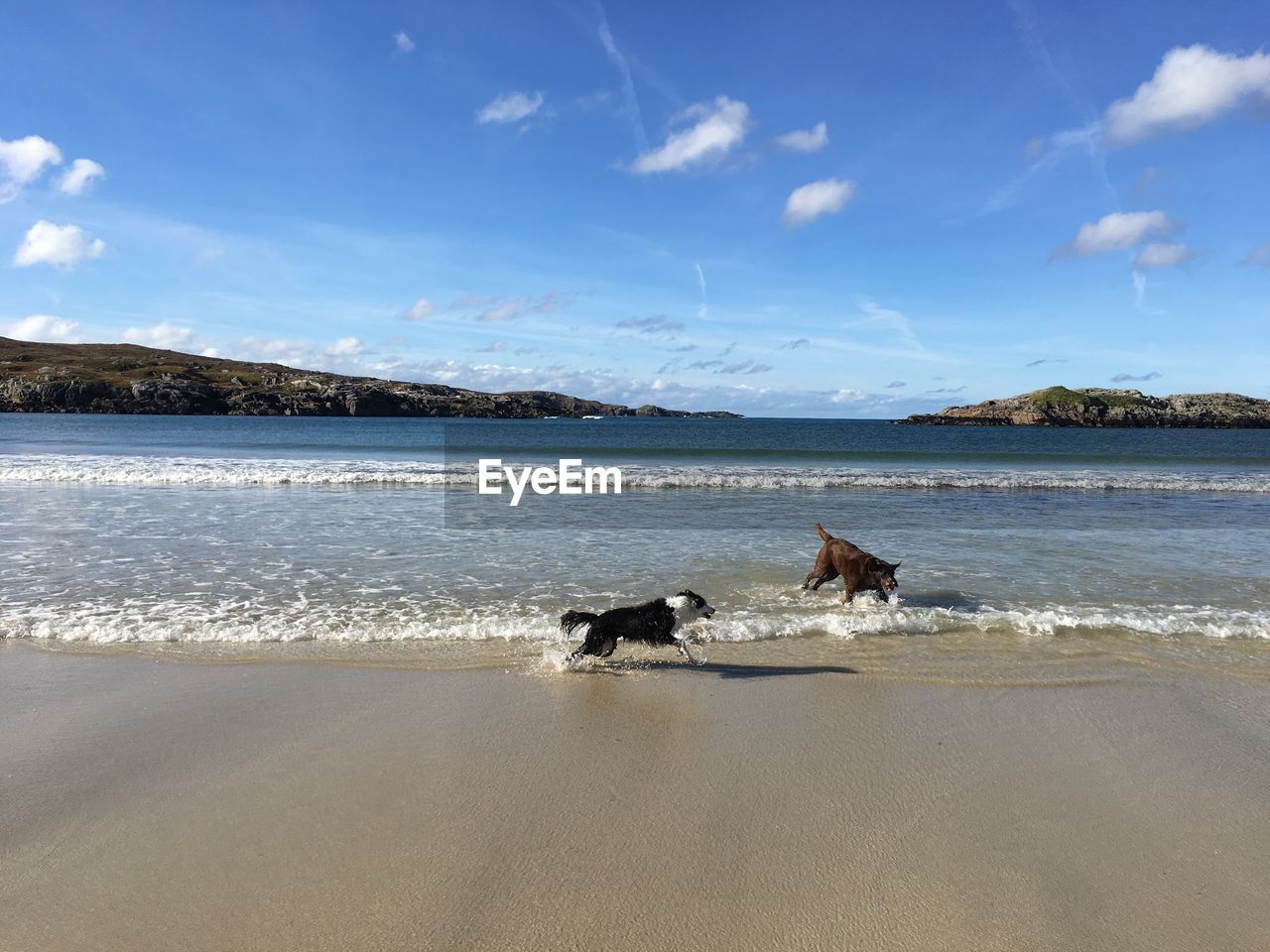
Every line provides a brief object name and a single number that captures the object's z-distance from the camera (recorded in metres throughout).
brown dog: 8.52
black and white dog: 6.37
